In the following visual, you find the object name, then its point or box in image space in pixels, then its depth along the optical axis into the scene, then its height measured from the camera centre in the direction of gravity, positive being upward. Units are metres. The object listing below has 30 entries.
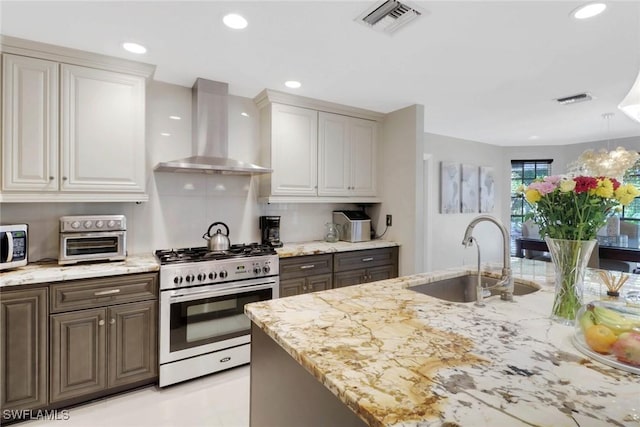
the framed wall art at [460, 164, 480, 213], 5.09 +0.38
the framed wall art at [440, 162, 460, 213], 4.83 +0.40
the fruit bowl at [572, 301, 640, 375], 0.87 -0.35
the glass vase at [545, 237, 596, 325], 1.18 -0.23
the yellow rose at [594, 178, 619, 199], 1.10 +0.09
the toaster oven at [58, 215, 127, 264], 2.12 -0.19
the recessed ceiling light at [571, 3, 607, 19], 1.67 +1.10
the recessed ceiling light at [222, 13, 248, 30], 1.80 +1.11
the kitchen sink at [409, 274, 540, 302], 1.74 -0.42
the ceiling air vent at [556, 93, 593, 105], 3.07 +1.14
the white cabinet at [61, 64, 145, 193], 2.18 +0.58
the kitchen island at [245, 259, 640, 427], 0.68 -0.42
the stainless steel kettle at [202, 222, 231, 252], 2.67 -0.26
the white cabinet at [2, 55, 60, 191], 2.01 +0.57
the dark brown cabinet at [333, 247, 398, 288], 3.04 -0.54
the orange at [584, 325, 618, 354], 0.91 -0.36
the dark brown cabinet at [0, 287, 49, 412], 1.81 -0.81
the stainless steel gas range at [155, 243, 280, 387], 2.25 -0.70
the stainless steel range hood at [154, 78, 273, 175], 2.70 +0.72
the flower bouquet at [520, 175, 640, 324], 1.12 -0.01
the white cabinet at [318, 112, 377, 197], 3.31 +0.62
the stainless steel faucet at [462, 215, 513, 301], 1.45 -0.25
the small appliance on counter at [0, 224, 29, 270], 1.91 -0.21
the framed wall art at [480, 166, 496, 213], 5.35 +0.41
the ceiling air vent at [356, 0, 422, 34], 1.71 +1.11
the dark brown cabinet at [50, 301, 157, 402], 1.95 -0.89
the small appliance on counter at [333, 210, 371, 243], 3.42 -0.14
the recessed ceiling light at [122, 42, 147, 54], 2.11 +1.11
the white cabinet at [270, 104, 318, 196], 3.02 +0.61
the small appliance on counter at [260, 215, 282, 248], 3.13 -0.18
